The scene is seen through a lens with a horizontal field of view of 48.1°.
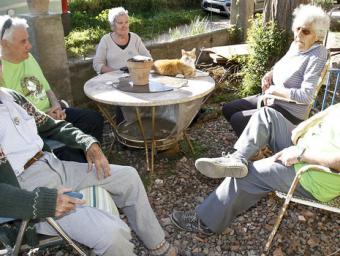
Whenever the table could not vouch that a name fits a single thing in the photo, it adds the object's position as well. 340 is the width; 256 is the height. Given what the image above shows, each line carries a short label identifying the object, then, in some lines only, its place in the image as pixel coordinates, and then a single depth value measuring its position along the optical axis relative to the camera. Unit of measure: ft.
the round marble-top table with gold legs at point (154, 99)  9.56
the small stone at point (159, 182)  10.51
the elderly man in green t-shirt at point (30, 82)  8.80
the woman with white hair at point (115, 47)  12.64
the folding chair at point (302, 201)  6.80
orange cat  11.48
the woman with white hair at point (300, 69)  9.53
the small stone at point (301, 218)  9.13
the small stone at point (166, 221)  9.05
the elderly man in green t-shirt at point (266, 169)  7.09
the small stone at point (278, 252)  8.06
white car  34.99
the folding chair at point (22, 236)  5.64
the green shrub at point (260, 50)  14.65
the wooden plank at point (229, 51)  17.87
